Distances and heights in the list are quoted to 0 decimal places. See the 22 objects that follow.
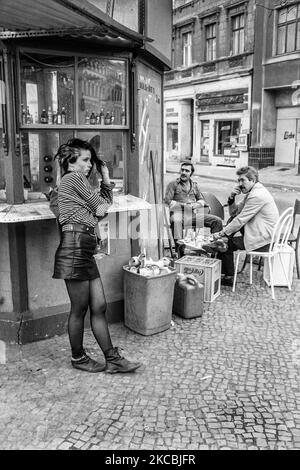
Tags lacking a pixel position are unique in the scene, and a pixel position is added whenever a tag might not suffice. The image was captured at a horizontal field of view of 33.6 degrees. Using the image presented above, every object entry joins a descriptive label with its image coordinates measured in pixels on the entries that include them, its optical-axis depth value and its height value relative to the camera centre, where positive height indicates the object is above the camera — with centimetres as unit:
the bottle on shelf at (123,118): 480 +19
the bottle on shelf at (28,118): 427 +17
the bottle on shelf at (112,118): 478 +19
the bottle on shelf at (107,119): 474 +18
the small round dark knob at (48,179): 459 -37
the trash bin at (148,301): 452 -148
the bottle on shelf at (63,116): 448 +19
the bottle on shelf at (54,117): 443 +18
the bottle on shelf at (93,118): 465 +18
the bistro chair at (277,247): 579 -131
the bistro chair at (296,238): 656 -132
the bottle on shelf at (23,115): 422 +19
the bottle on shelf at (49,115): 441 +20
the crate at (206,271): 550 -147
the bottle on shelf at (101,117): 471 +19
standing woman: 364 -84
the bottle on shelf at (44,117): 438 +18
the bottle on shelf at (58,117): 445 +18
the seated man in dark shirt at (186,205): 711 -96
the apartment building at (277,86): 2053 +212
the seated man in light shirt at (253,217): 587 -93
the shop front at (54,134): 406 +3
